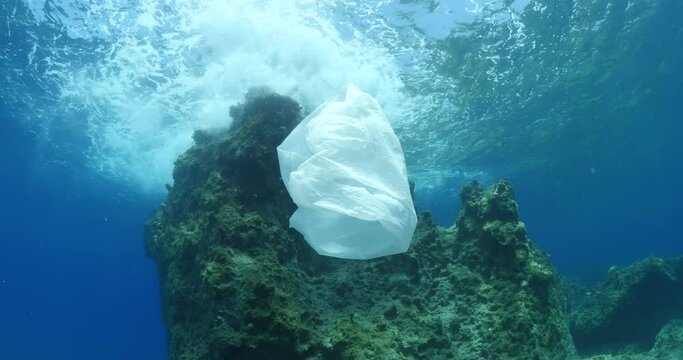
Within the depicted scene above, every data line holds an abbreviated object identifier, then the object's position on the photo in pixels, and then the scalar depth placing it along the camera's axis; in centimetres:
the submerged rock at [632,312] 996
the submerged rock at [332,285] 399
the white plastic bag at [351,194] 398
